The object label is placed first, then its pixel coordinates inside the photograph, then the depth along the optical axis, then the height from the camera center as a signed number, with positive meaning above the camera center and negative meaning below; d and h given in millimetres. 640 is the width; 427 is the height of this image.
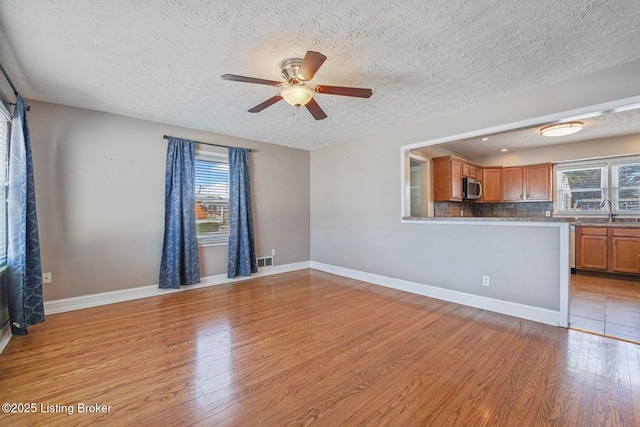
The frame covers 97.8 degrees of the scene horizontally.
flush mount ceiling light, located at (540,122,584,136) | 4000 +1137
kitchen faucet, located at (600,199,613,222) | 5153 -115
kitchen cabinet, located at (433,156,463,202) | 5043 +548
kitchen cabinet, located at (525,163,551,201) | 5691 +521
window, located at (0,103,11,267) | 2691 +308
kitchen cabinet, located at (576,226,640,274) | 4539 -736
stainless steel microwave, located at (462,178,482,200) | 5438 +392
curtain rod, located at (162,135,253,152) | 4123 +1126
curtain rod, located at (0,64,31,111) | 2432 +1258
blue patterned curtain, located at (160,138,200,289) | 4055 -122
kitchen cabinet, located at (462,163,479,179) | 5461 +763
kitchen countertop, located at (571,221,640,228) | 4516 -312
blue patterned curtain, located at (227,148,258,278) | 4730 -72
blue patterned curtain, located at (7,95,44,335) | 2625 -187
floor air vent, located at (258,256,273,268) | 5207 -950
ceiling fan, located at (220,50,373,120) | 2267 +1068
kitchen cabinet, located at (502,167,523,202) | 5992 +502
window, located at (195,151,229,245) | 4555 +242
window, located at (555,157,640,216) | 5020 +377
